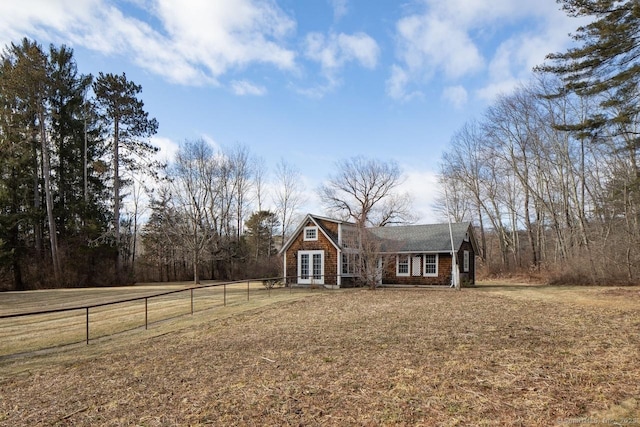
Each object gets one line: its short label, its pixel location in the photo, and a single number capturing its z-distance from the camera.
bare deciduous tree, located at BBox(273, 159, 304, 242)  43.41
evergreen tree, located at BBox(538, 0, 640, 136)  10.09
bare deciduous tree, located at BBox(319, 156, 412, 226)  39.09
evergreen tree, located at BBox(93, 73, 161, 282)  31.25
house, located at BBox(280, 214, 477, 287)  23.12
